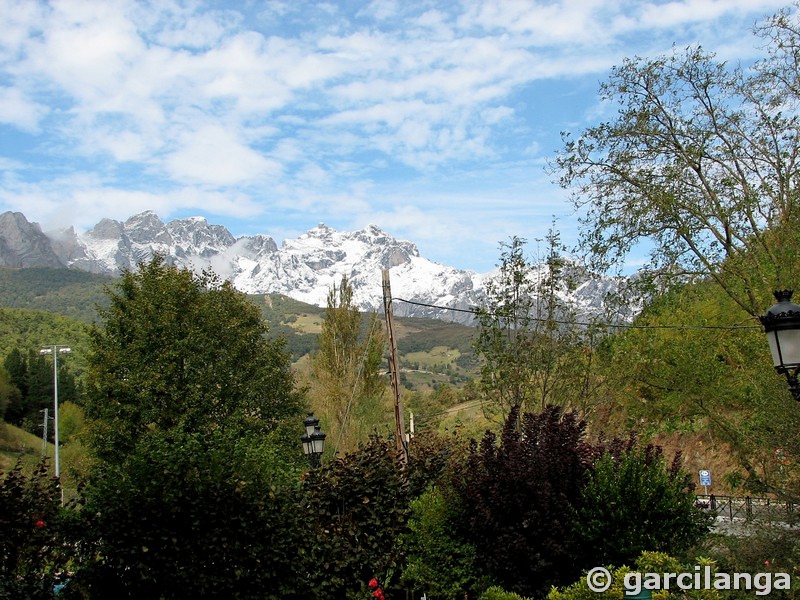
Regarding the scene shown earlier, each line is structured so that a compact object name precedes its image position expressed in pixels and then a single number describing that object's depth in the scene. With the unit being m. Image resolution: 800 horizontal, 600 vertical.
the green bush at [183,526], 6.96
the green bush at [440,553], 8.20
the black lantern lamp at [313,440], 12.38
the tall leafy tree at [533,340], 12.15
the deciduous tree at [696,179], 10.95
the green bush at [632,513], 7.30
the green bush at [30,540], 7.18
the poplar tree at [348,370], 27.92
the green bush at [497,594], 6.30
